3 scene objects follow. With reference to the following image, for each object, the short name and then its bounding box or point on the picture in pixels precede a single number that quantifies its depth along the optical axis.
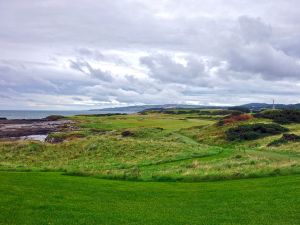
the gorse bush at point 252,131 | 34.79
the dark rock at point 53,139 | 41.79
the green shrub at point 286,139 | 29.15
